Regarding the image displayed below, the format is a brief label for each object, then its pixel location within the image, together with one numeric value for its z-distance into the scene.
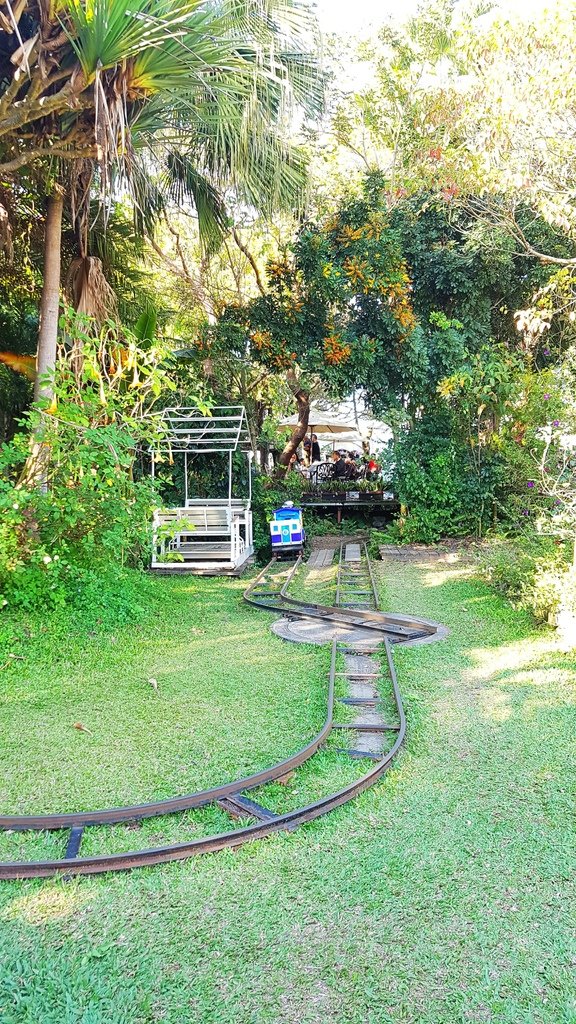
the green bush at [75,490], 6.81
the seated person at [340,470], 19.55
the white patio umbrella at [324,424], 19.44
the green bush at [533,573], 7.08
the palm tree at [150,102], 5.66
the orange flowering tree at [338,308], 12.97
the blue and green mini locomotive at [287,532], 13.16
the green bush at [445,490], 13.46
